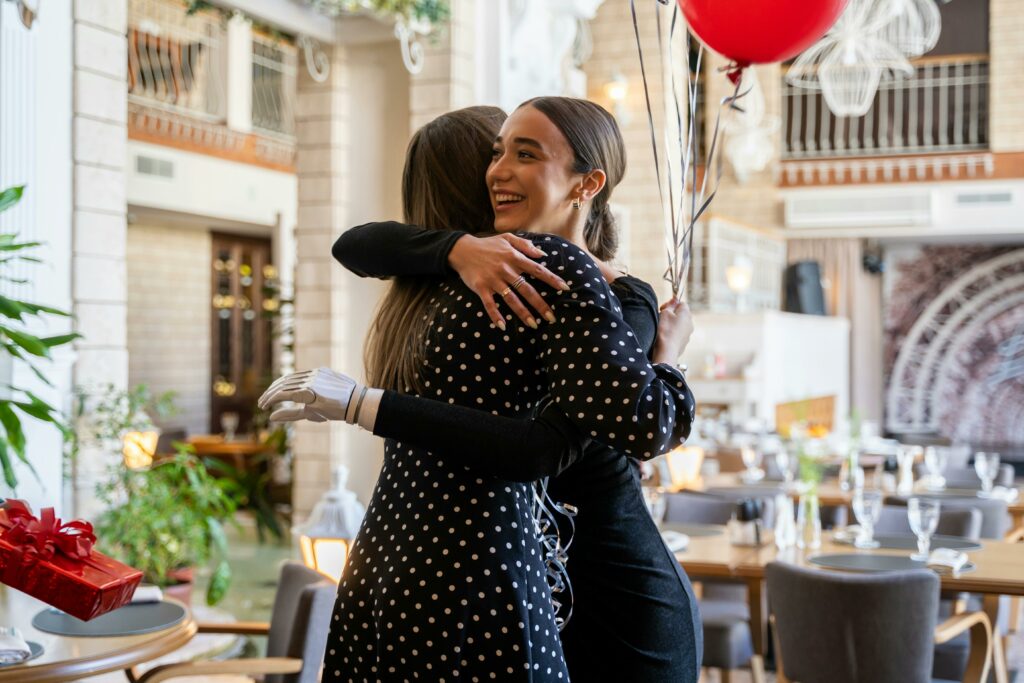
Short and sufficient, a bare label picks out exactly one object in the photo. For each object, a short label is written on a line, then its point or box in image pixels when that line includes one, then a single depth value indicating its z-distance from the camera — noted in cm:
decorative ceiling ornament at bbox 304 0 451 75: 600
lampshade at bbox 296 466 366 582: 437
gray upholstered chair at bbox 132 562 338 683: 291
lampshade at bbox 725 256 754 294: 1345
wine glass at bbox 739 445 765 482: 662
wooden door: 1588
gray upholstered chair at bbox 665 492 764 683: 414
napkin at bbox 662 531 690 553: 415
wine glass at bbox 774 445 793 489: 647
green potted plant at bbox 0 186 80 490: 249
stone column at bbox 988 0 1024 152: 1670
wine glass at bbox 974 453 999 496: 570
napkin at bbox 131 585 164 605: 311
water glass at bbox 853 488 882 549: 409
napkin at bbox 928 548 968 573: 371
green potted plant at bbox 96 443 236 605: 498
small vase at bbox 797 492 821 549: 434
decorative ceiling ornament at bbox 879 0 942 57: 1260
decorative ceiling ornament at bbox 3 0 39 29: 409
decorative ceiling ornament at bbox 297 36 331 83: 659
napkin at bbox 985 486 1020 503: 592
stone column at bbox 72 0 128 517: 460
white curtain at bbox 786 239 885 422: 1761
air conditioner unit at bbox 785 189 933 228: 1669
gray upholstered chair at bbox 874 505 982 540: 475
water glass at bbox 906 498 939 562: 381
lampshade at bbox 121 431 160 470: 495
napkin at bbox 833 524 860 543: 434
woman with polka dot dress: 137
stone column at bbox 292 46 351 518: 670
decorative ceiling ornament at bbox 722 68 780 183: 1502
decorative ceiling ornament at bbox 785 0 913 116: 1180
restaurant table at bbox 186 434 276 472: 998
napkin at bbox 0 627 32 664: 250
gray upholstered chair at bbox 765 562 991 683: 325
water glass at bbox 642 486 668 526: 371
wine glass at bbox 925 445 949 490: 630
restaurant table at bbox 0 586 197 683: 248
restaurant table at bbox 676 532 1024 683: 360
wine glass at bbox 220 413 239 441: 1112
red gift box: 200
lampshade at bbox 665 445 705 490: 638
